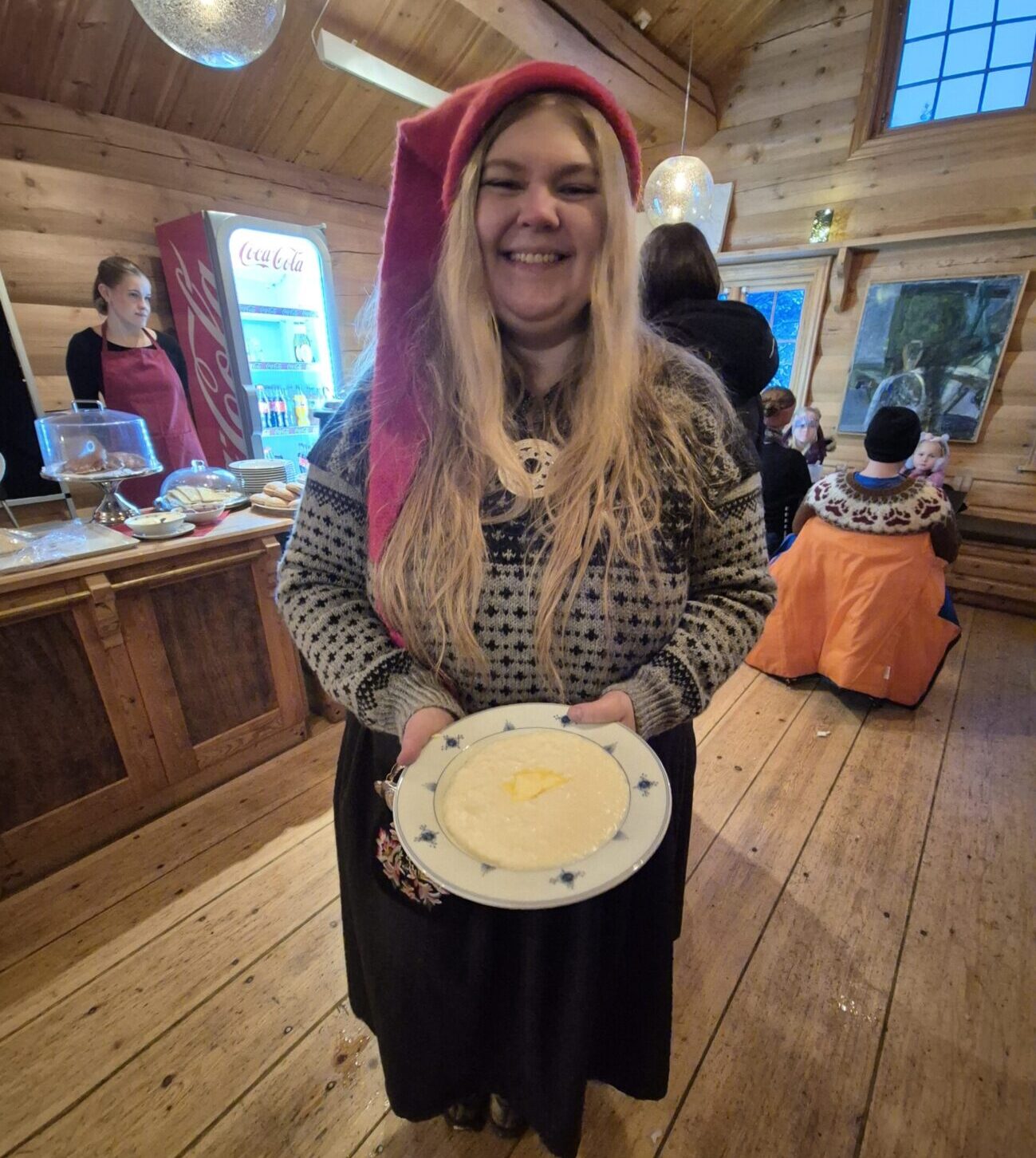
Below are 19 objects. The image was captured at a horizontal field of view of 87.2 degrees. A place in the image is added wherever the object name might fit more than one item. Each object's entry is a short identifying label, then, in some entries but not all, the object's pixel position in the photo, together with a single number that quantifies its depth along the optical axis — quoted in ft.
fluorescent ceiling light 7.99
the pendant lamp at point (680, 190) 8.89
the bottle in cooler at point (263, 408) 10.38
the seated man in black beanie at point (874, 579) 7.03
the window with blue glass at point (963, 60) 10.00
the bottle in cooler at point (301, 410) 11.03
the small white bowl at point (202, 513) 5.67
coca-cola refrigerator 8.59
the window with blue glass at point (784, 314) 12.96
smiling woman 2.33
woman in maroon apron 7.18
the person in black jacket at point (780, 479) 8.82
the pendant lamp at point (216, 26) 5.08
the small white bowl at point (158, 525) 5.24
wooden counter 4.66
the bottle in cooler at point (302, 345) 10.94
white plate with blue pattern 1.80
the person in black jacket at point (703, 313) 5.04
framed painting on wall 10.66
